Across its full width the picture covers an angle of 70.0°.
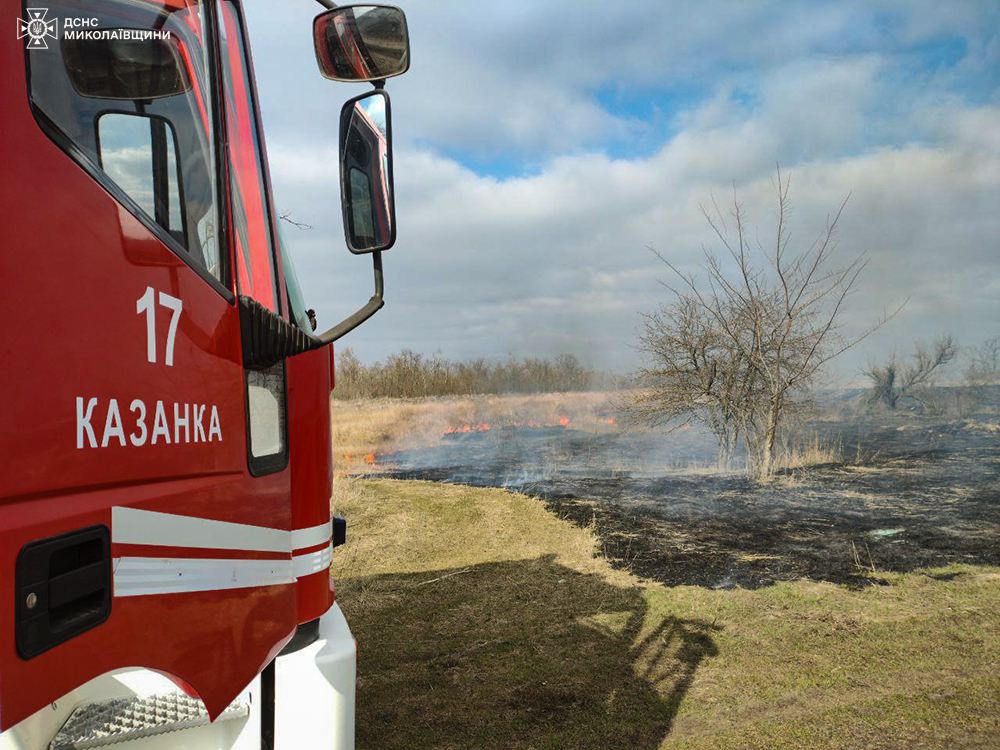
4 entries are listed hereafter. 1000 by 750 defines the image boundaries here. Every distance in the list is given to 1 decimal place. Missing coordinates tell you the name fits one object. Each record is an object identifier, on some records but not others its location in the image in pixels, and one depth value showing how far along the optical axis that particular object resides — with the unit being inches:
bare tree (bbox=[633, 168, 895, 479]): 426.0
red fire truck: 40.3
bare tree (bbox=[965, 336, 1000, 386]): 765.9
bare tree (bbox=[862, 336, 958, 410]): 746.8
